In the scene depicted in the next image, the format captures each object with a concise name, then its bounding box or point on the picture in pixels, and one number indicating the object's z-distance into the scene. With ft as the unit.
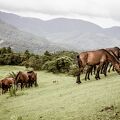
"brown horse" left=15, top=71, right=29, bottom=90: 97.03
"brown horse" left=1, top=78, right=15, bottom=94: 97.50
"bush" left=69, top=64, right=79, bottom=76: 130.70
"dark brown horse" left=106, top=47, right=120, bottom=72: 90.09
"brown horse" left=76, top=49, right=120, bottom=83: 78.51
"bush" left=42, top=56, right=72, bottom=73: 142.72
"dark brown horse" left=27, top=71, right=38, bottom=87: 100.27
